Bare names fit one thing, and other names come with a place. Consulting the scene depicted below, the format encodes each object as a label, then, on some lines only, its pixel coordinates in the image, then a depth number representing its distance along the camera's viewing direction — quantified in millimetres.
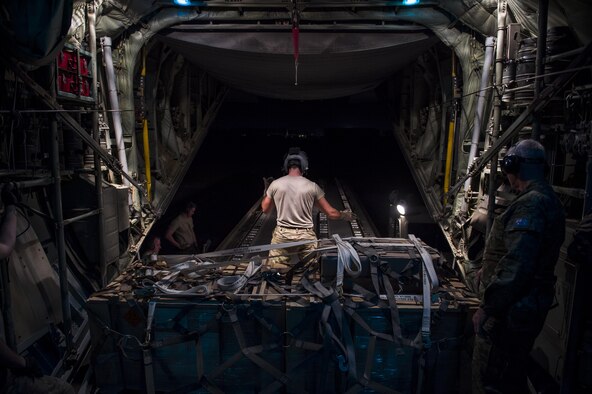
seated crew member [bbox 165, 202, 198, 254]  7609
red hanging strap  5966
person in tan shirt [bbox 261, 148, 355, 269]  4559
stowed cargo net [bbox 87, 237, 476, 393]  2799
